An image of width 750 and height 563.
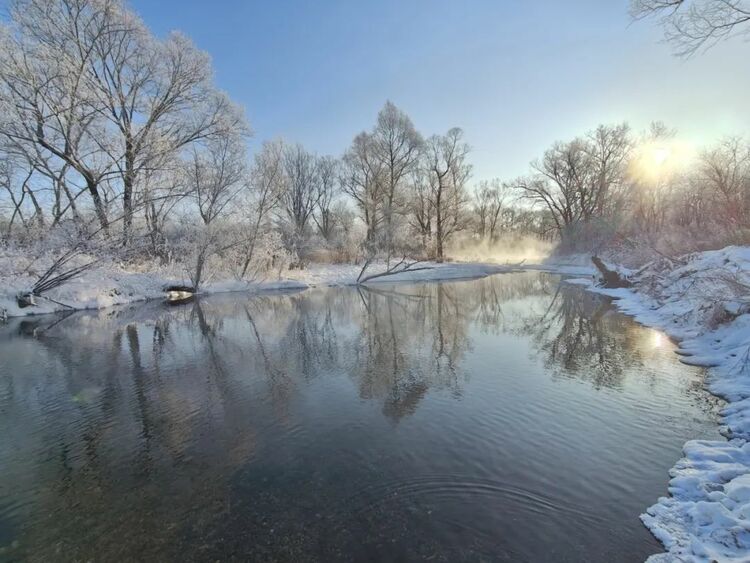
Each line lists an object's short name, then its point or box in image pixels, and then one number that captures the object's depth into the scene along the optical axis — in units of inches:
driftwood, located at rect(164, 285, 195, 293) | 832.9
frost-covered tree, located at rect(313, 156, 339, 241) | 1712.6
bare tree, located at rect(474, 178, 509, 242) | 2191.2
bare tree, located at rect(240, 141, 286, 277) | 1011.3
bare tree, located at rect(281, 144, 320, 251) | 1610.5
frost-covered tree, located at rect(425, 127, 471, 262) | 1533.0
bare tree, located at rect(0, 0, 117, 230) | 600.1
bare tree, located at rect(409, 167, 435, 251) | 1590.8
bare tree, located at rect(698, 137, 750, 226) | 630.5
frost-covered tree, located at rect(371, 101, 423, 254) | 1418.6
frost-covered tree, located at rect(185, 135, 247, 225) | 983.6
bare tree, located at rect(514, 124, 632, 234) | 1450.5
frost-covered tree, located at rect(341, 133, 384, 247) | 1459.2
